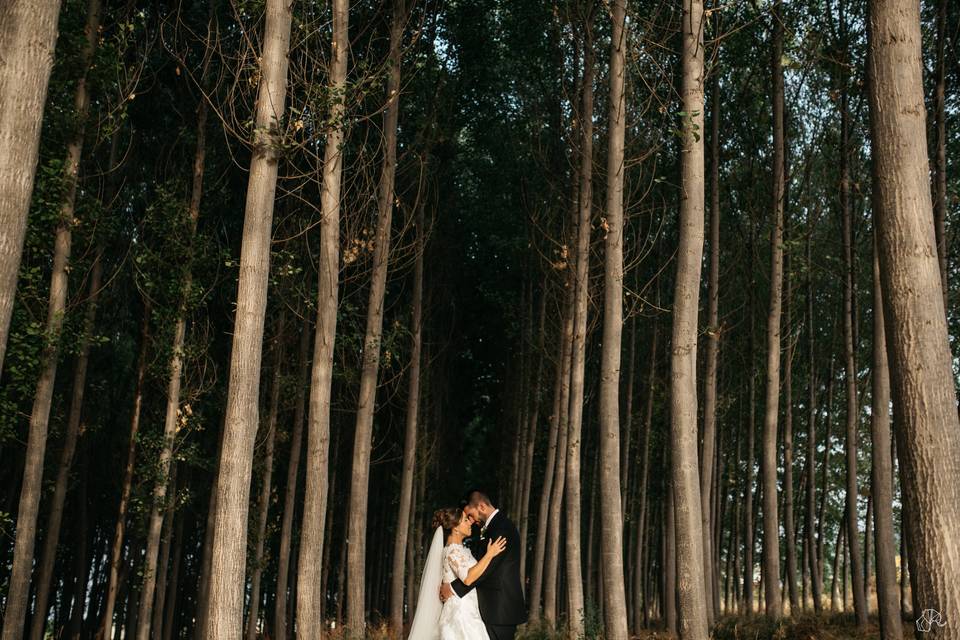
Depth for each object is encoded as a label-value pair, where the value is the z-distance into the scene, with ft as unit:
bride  30.73
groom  30.45
